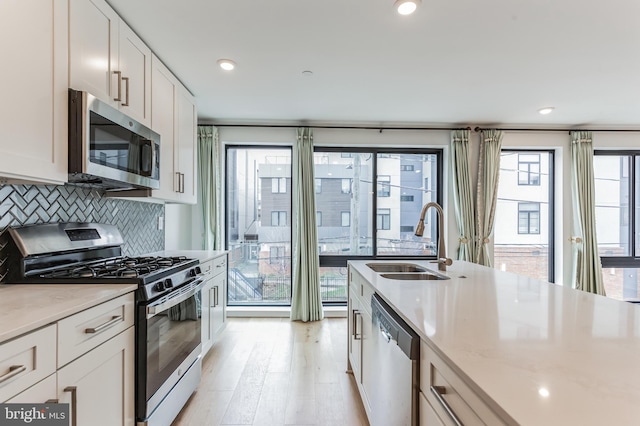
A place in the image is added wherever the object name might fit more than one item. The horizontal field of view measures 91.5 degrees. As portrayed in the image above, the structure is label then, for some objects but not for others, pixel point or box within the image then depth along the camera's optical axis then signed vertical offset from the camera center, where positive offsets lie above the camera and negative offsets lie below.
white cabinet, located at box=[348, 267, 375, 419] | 1.78 -0.78
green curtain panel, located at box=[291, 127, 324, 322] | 3.74 -0.36
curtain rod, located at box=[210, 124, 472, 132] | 3.86 +1.11
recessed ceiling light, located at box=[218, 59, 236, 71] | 2.37 +1.17
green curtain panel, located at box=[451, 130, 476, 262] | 3.89 +0.31
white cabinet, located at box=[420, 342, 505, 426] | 0.68 -0.46
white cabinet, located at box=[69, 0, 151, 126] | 1.50 +0.87
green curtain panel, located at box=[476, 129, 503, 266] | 3.90 +0.40
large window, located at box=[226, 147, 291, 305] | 4.05 -0.26
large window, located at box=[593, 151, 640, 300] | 4.14 +0.00
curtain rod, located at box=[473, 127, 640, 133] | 4.00 +1.12
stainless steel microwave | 1.45 +0.36
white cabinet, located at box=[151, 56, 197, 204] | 2.34 +0.69
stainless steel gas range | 1.53 -0.40
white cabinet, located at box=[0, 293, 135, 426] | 0.94 -0.54
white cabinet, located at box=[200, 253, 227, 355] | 2.53 -0.76
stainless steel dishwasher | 1.05 -0.61
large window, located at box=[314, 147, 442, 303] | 4.08 +0.07
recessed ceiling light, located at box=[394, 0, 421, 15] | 1.68 +1.15
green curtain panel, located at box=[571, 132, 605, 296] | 3.89 -0.04
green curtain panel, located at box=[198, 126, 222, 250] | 3.72 +0.37
